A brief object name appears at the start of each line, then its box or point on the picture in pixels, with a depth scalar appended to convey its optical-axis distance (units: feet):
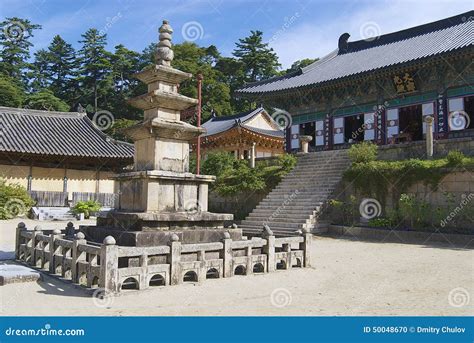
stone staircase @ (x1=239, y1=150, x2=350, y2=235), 60.33
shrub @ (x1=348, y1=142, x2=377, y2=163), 64.13
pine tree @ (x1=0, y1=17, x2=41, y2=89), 179.63
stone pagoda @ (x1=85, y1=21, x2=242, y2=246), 30.68
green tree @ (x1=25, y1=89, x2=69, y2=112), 152.35
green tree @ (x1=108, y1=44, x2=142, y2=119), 179.42
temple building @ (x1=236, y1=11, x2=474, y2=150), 68.33
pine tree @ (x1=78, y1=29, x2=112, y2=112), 181.16
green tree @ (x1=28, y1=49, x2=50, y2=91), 182.70
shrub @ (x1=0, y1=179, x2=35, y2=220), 75.25
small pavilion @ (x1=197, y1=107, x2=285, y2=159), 108.78
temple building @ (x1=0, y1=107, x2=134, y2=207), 84.07
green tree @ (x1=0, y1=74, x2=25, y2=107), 147.43
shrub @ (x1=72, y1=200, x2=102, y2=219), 82.38
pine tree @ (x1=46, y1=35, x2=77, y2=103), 184.91
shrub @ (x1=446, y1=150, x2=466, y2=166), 52.95
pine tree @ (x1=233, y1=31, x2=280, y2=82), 196.03
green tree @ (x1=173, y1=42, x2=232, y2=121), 169.24
